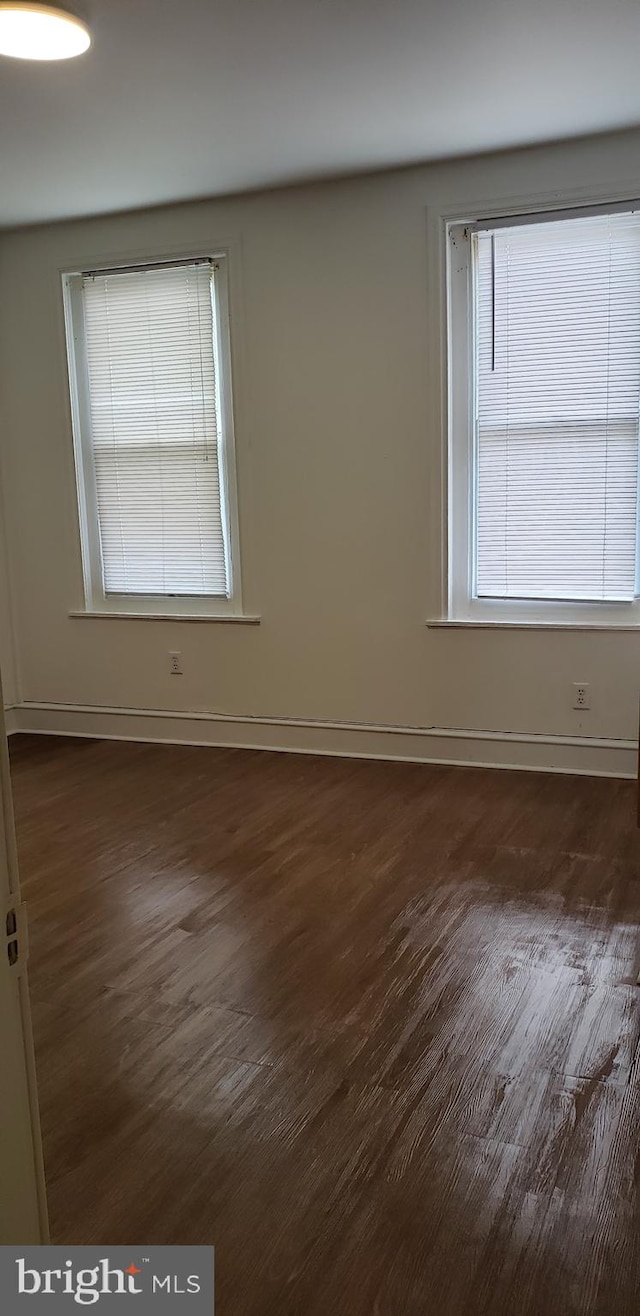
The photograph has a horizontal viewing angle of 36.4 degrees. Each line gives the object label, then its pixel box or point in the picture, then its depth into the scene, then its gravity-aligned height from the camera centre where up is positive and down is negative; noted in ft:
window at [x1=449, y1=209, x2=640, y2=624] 13.79 +0.95
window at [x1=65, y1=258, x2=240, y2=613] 16.39 +0.98
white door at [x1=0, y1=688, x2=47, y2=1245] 2.97 -1.80
